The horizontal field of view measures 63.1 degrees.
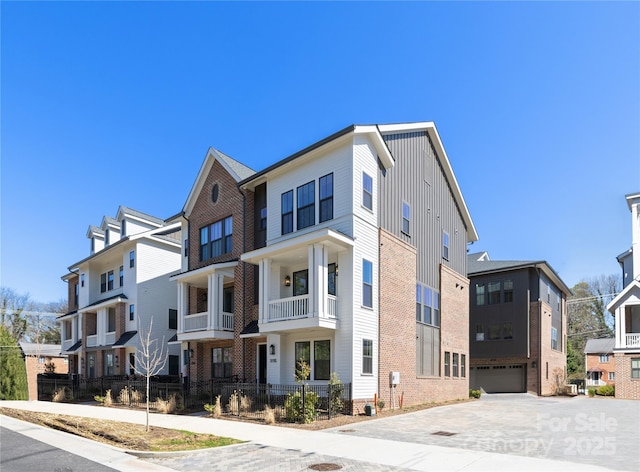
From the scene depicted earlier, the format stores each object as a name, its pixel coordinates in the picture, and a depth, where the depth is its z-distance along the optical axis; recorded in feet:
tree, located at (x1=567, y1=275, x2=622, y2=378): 211.00
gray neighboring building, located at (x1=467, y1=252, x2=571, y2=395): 120.26
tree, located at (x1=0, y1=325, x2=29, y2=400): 89.92
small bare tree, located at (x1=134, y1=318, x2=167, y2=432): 104.66
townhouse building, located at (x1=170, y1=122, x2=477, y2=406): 66.03
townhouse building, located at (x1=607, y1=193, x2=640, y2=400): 108.58
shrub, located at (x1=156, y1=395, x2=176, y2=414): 68.95
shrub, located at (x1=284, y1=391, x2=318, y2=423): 55.36
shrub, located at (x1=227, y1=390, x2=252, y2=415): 63.26
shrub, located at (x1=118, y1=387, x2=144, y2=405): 79.41
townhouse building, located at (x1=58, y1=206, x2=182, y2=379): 110.10
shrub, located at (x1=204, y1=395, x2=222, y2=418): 62.35
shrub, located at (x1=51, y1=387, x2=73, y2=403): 90.33
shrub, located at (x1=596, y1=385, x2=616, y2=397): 114.01
